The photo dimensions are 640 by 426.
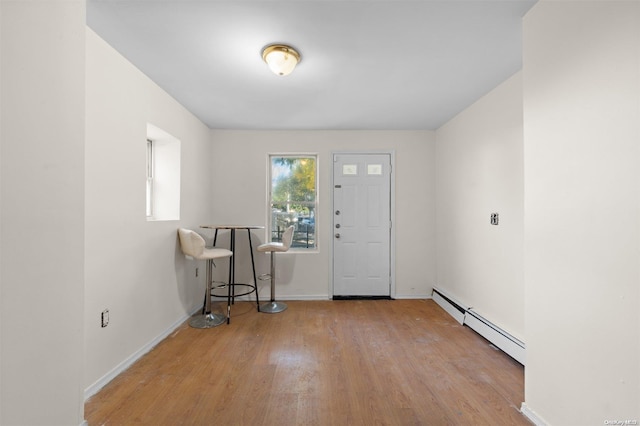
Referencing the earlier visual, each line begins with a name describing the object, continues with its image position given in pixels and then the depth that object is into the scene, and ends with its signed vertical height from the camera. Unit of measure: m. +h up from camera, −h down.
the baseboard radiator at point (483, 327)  2.31 -1.13
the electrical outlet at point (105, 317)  1.97 -0.76
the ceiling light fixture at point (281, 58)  1.98 +1.14
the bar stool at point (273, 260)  3.45 -0.62
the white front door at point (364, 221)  4.08 -0.12
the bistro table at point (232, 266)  3.49 -0.72
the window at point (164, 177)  2.98 +0.39
